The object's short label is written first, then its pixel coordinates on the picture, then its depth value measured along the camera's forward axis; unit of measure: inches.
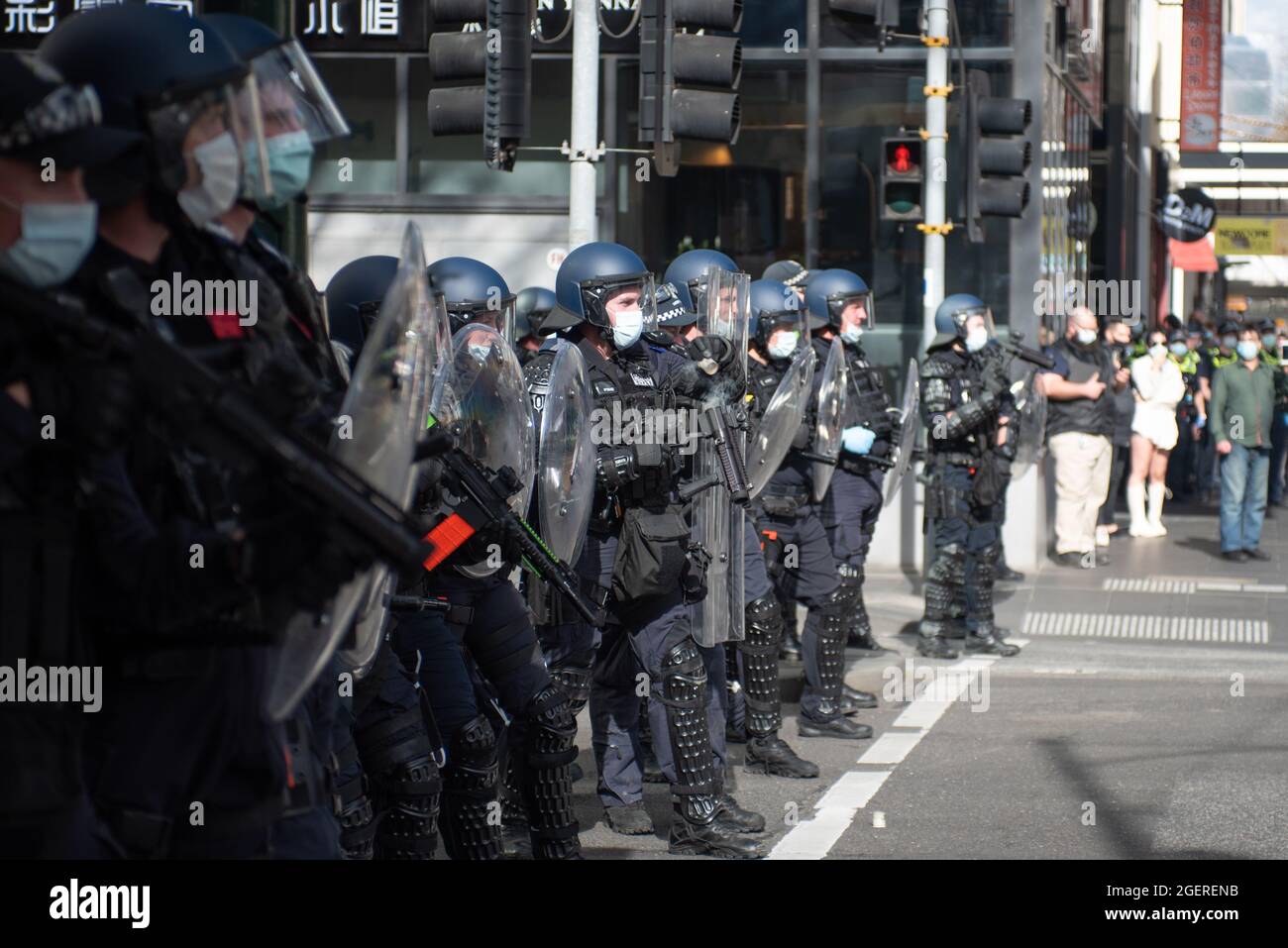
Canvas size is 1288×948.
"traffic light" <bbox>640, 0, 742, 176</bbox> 721.0
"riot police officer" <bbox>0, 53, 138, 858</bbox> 210.2
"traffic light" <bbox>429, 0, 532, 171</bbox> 699.4
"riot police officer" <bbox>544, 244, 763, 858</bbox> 511.8
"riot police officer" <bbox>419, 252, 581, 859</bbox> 426.0
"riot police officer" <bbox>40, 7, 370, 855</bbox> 219.3
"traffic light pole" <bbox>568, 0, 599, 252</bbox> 717.9
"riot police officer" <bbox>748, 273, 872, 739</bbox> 676.1
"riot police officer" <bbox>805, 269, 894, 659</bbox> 727.7
